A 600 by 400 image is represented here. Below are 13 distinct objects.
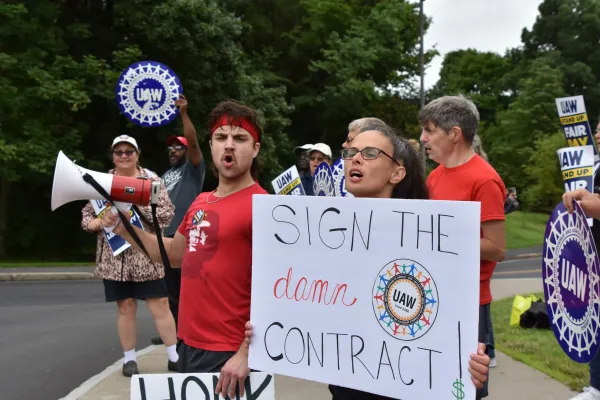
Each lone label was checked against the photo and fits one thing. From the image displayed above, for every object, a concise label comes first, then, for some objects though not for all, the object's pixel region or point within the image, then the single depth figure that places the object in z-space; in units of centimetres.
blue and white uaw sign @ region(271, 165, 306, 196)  677
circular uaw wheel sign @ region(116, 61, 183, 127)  645
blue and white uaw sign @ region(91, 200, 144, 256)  494
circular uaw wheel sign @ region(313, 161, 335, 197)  650
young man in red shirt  268
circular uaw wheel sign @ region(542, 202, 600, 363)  307
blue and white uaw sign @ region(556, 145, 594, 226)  755
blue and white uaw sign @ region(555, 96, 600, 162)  951
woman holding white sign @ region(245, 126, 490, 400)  240
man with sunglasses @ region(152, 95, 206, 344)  492
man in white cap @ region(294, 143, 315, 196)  767
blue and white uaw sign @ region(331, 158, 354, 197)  656
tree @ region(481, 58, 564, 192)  4400
